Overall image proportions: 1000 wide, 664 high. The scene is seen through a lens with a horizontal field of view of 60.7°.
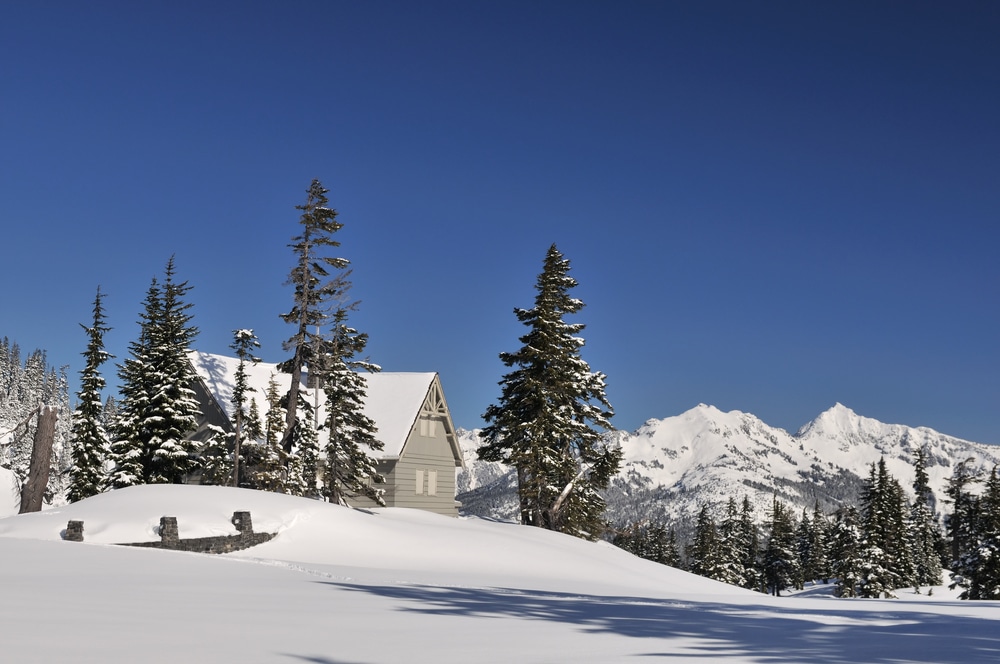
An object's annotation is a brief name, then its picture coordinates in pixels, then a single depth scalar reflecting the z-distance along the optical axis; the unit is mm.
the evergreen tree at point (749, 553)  92750
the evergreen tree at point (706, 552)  84812
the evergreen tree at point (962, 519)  59688
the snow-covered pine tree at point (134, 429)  39875
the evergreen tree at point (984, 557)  50812
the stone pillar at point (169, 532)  21422
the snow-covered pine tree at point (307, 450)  41000
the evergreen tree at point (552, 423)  40750
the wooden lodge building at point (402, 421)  45653
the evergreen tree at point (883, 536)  67562
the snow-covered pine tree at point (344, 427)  40438
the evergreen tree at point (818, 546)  108062
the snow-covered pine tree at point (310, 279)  40156
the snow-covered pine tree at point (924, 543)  88562
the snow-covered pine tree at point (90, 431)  44000
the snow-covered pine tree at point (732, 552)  85562
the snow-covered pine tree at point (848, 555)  68438
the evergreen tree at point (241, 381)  39500
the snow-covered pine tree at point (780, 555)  92312
